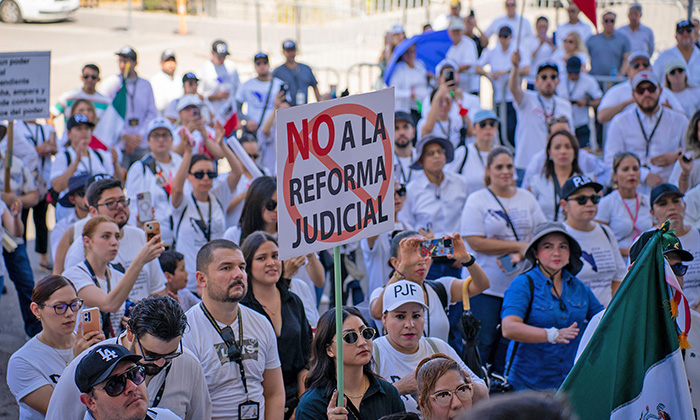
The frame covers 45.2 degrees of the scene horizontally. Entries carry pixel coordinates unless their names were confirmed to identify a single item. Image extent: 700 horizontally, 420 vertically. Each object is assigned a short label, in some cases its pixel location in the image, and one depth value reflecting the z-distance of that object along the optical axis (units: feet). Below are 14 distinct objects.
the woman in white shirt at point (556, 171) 26.21
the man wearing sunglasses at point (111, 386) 13.10
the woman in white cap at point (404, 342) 17.07
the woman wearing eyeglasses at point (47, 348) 16.22
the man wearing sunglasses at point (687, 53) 37.32
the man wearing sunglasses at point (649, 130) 29.89
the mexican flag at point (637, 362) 13.75
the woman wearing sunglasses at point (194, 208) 25.09
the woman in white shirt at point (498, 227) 23.43
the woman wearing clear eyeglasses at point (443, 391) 14.11
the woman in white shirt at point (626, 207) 24.90
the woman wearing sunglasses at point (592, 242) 21.84
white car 87.20
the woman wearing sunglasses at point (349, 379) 14.85
